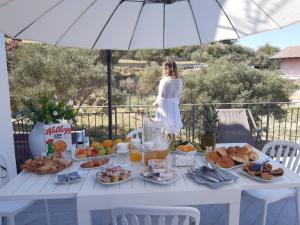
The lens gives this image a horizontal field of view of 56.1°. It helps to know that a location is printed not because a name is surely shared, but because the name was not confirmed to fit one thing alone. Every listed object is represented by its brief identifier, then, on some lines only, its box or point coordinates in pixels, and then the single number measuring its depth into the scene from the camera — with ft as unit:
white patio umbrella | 6.52
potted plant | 7.13
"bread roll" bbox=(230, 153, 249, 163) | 6.04
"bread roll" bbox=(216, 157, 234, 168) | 5.92
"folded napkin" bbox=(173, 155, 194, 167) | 6.06
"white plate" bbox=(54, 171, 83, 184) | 5.18
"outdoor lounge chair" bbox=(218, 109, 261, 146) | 14.10
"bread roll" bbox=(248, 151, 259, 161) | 6.30
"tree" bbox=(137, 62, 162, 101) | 28.55
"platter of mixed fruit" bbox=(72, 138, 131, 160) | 6.55
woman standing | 13.32
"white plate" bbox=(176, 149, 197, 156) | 6.53
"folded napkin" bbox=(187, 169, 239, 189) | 4.97
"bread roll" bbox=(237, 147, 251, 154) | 6.38
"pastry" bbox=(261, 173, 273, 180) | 5.26
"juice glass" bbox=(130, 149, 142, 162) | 6.27
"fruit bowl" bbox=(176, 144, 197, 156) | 6.55
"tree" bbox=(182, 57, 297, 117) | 23.63
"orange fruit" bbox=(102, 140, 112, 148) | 6.96
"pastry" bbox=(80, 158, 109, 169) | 6.00
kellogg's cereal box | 6.51
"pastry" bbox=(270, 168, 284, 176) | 5.42
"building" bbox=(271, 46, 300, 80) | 62.93
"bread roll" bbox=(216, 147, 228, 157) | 6.25
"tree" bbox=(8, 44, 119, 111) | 21.61
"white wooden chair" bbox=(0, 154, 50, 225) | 5.99
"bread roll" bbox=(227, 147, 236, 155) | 6.34
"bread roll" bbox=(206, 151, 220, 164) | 6.16
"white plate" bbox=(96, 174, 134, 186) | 5.07
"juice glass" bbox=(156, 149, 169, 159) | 5.98
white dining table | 4.75
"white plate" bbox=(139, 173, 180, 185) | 5.09
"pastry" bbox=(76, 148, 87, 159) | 6.52
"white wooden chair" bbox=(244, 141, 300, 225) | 6.54
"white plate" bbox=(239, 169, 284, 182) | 5.29
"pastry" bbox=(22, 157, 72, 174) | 5.69
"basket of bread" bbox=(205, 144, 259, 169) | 5.99
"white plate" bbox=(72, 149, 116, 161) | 6.51
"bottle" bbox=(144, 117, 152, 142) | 6.28
